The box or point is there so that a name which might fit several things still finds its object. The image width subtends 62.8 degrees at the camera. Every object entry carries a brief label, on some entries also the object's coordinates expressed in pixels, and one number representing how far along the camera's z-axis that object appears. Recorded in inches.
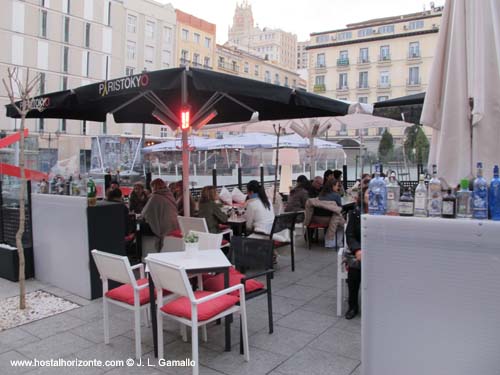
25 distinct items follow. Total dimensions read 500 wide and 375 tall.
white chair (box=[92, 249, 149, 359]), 128.0
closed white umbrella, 98.0
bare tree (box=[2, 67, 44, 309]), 169.2
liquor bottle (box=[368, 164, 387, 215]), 100.3
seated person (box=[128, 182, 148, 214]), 281.6
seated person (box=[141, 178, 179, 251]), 218.4
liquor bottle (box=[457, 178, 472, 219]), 92.7
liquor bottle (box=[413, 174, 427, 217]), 96.7
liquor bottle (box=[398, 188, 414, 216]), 97.3
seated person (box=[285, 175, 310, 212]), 296.8
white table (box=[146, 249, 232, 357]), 127.6
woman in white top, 225.3
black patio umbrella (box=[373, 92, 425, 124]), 217.3
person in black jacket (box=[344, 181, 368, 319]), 155.7
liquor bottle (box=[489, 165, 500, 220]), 89.2
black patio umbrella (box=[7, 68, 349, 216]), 151.8
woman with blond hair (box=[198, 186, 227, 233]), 224.5
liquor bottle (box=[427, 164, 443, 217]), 95.1
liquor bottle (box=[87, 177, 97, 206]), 181.0
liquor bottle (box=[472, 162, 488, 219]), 90.0
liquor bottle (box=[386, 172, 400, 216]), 100.9
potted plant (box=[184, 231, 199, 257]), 142.9
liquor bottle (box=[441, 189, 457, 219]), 93.8
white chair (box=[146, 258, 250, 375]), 111.3
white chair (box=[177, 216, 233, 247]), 201.9
